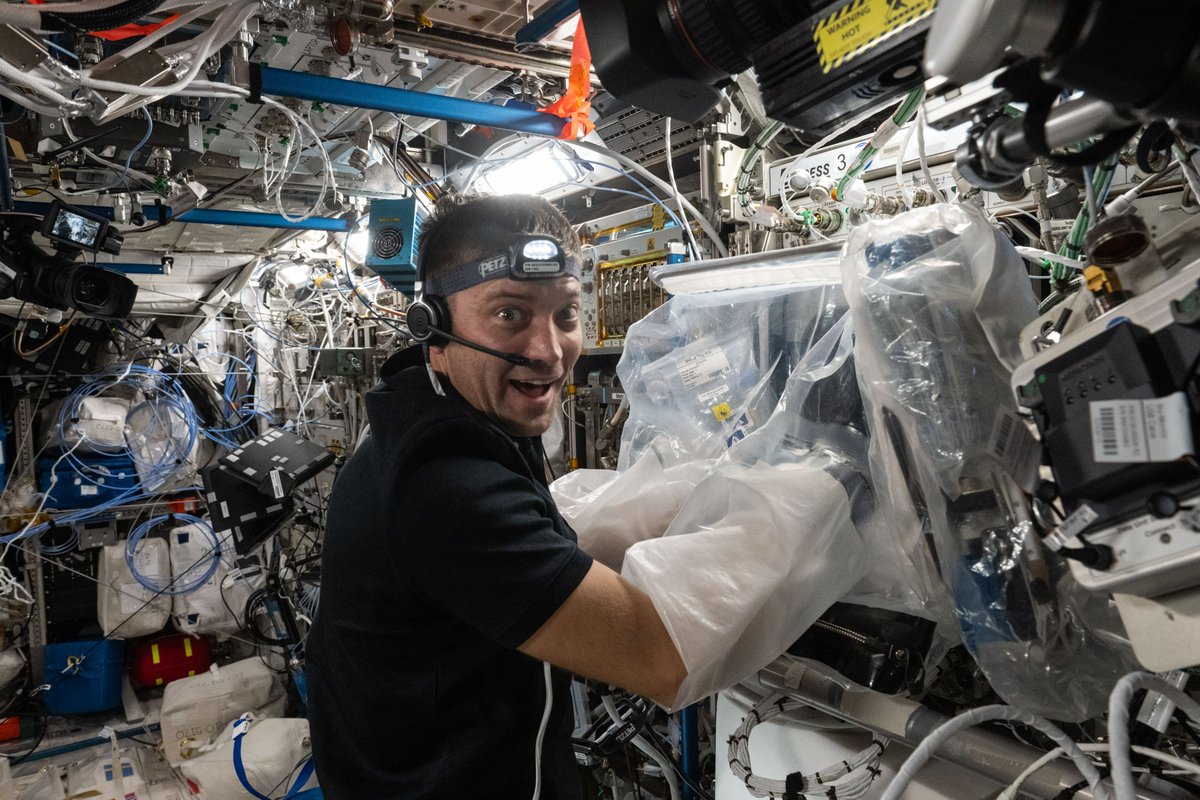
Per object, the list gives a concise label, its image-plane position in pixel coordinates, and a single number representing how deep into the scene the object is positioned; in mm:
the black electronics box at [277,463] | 3707
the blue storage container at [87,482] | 4922
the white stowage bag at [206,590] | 5055
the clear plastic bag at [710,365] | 1435
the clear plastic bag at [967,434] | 968
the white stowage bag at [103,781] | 3906
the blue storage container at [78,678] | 4715
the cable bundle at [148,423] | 5004
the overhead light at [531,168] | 2416
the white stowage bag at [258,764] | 3629
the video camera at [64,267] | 2922
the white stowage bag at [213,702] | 4211
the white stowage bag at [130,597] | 4906
